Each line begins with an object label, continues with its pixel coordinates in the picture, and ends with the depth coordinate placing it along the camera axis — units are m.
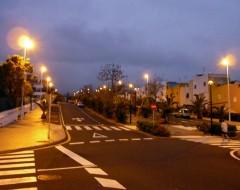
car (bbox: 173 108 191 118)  34.09
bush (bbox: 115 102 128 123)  24.82
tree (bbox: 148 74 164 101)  42.73
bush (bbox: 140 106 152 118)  30.46
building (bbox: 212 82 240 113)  34.14
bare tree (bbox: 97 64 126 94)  33.41
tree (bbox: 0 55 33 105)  20.40
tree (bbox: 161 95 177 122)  26.08
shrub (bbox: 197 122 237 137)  16.63
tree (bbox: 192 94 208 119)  32.73
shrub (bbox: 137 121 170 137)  15.99
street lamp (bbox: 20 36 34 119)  17.51
